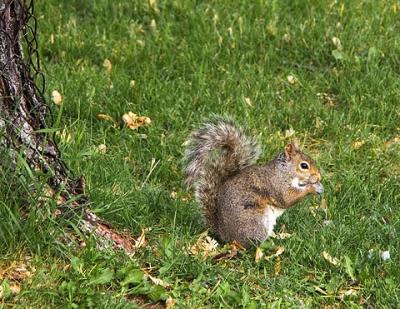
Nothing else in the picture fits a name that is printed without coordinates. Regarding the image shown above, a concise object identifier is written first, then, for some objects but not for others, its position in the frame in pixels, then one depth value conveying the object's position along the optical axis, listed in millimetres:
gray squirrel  7355
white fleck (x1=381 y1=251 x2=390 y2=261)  6977
